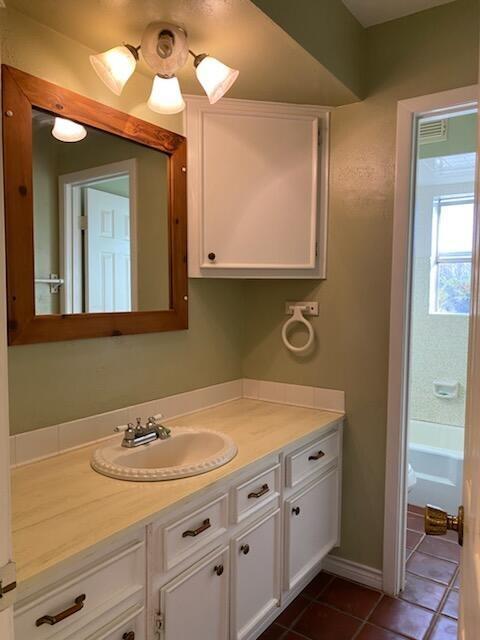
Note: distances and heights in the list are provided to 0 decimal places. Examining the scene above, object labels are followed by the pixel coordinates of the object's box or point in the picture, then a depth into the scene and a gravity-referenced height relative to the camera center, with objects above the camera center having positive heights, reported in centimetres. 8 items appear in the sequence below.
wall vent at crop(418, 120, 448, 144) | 314 +109
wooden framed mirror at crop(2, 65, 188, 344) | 143 +26
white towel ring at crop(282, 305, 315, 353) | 225 -18
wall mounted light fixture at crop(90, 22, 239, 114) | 151 +77
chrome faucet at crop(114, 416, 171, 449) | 161 -52
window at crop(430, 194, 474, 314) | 359 +29
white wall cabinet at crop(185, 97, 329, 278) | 201 +47
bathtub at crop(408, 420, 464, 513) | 293 -121
